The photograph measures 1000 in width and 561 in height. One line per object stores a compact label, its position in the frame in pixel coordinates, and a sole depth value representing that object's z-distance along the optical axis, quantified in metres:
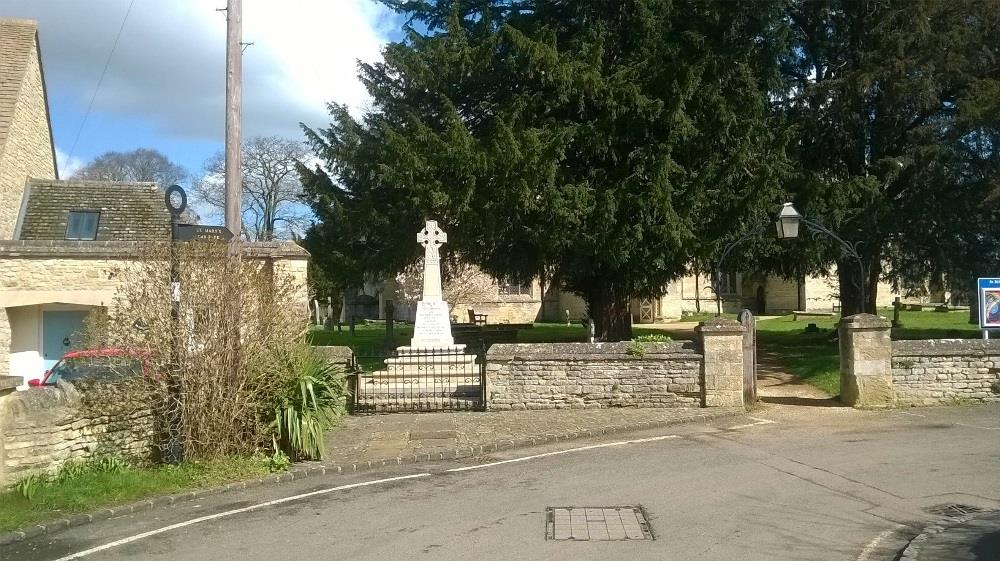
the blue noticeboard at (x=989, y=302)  15.42
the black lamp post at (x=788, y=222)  15.30
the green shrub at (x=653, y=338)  14.88
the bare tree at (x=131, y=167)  49.81
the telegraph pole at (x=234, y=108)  11.09
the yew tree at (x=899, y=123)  20.39
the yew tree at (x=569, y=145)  19.06
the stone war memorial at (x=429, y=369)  15.32
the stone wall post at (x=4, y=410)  8.27
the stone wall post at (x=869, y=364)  14.43
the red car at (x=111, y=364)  9.38
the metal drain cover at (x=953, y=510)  7.49
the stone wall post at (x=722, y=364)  14.41
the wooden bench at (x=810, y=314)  47.22
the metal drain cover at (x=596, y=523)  6.86
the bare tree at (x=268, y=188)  49.91
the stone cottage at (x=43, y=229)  20.45
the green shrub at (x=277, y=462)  9.94
